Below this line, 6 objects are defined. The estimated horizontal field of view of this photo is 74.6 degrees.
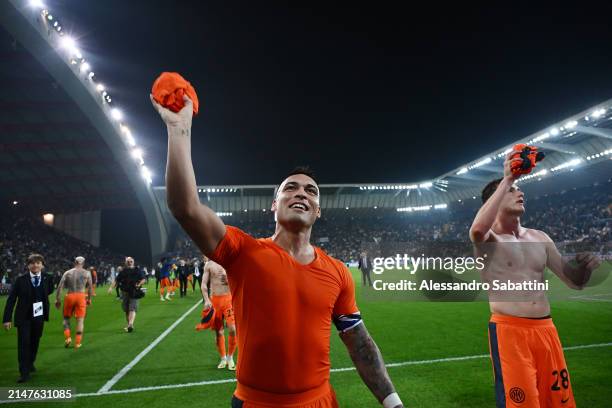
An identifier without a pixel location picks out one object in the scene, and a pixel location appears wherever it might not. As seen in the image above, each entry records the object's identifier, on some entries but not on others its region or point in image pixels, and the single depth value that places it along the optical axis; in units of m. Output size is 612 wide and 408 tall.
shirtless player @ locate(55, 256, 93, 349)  9.98
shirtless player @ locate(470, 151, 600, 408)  3.12
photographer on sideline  11.59
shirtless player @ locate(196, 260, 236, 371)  7.63
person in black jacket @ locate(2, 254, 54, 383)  7.11
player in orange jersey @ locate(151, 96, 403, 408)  2.06
